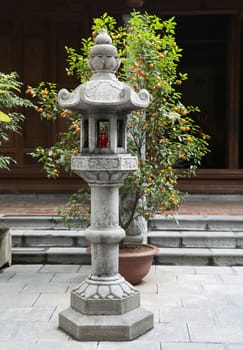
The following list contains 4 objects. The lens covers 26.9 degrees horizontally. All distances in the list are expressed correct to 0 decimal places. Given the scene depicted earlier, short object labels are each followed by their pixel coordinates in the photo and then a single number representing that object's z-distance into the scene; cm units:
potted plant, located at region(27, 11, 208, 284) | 559
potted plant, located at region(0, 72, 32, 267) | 596
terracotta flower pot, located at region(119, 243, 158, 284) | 559
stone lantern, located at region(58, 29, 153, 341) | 426
